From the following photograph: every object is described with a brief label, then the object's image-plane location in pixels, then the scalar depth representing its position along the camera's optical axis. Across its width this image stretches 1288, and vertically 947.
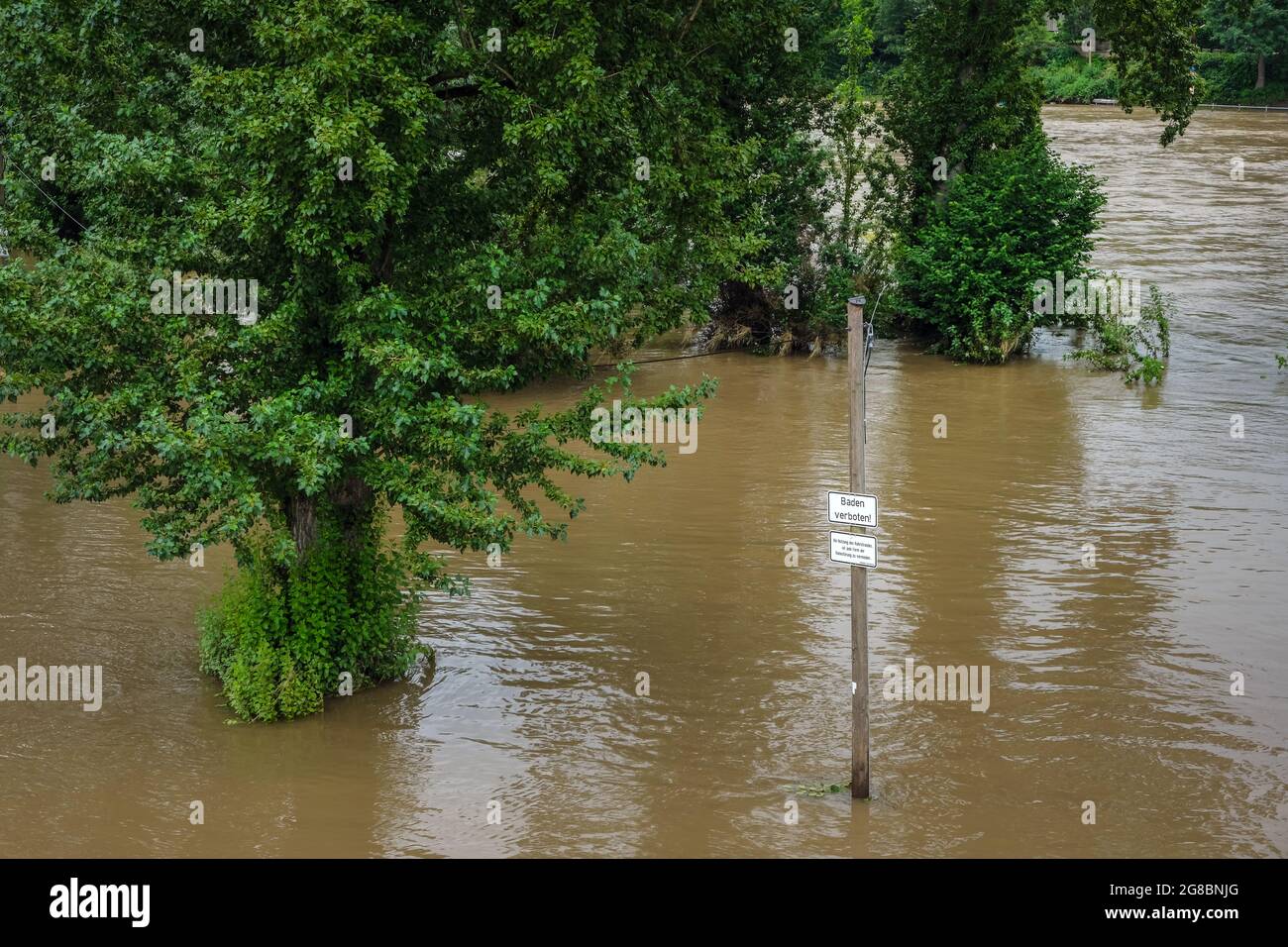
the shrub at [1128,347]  26.89
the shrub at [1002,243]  26.58
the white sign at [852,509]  10.18
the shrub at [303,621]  12.78
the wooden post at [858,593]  10.26
